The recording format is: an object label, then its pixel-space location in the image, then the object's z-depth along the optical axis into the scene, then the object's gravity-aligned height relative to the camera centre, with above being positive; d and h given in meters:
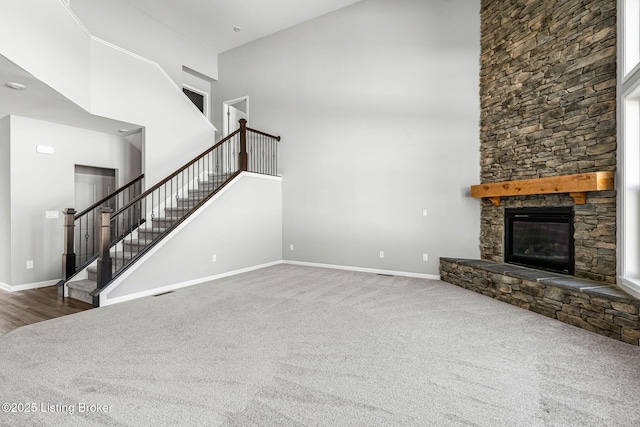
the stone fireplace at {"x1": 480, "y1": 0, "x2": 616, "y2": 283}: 3.41 +1.37
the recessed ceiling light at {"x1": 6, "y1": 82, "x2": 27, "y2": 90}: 3.59 +1.44
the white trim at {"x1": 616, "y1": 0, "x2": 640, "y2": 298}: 3.10 +0.41
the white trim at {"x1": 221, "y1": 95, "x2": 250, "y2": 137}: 7.77 +2.49
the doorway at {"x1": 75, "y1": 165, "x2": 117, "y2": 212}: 5.62 +0.52
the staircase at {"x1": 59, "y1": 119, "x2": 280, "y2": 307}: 4.21 +0.03
